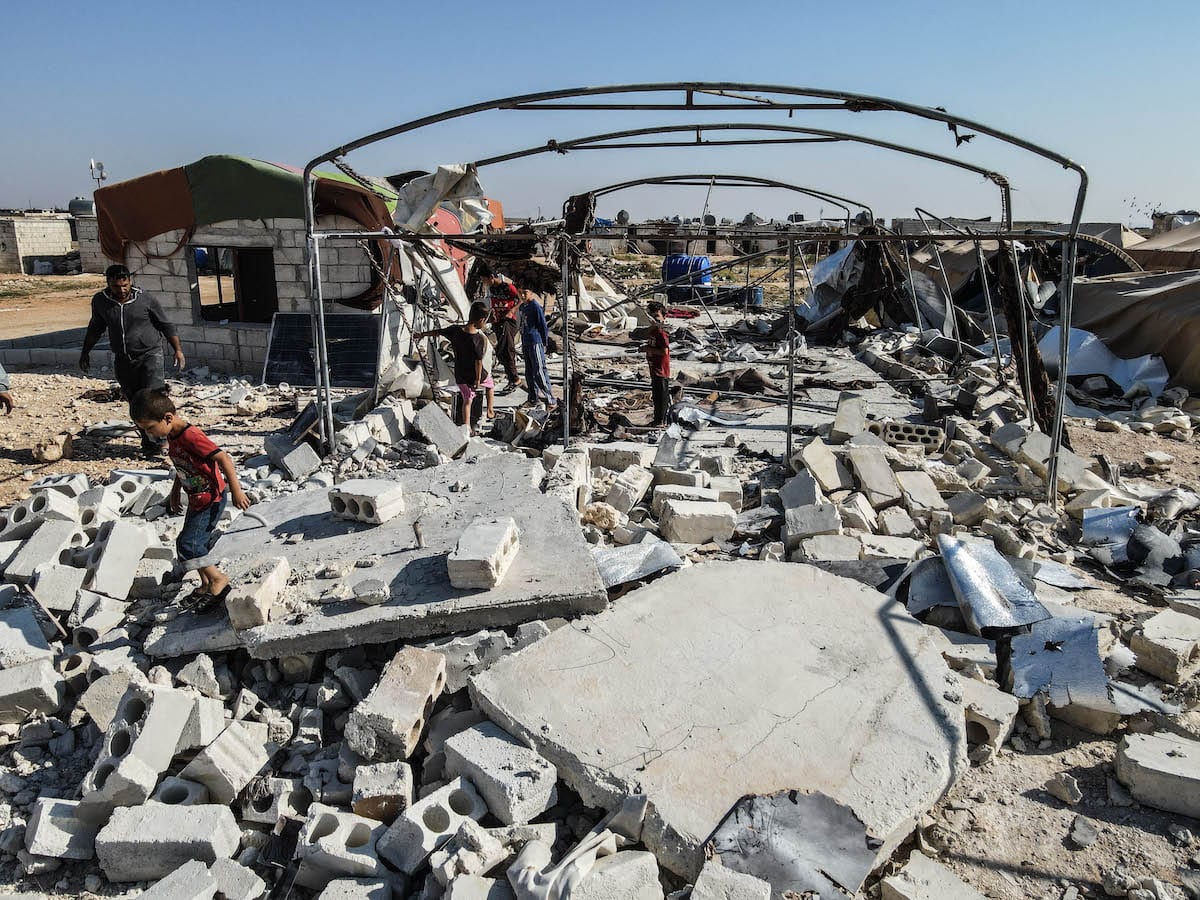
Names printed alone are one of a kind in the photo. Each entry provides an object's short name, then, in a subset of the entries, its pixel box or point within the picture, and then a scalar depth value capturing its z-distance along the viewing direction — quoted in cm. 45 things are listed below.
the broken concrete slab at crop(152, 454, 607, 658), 414
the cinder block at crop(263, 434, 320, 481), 739
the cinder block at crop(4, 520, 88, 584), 502
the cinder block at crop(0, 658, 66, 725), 404
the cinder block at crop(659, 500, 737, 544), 622
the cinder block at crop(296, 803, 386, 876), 309
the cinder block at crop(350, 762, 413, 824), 335
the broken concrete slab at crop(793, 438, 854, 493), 708
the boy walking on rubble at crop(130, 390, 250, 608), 439
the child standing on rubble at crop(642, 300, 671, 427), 973
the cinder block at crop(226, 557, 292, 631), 409
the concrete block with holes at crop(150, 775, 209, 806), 353
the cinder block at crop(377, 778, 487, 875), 308
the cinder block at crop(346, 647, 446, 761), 357
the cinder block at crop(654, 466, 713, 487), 707
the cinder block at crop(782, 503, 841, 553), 582
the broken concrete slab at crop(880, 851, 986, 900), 299
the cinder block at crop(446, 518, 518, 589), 424
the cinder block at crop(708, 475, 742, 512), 684
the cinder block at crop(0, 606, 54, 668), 439
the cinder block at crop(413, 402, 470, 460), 781
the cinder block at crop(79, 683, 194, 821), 344
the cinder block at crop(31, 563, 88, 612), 477
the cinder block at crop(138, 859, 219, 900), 304
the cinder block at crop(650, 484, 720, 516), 659
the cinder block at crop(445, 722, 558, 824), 320
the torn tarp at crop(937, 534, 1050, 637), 460
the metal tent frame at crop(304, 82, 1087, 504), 652
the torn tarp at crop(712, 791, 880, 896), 294
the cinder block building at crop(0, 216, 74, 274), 3022
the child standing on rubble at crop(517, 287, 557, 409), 987
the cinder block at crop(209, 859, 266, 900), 313
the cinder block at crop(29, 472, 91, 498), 634
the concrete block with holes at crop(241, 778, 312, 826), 348
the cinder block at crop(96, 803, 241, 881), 326
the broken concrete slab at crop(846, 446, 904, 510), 682
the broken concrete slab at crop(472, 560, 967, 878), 322
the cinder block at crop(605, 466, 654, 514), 656
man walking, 764
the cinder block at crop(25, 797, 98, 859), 333
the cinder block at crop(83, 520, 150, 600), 480
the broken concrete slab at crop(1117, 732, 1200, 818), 351
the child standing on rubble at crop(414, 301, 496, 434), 868
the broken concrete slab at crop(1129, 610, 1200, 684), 440
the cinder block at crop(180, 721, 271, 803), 351
